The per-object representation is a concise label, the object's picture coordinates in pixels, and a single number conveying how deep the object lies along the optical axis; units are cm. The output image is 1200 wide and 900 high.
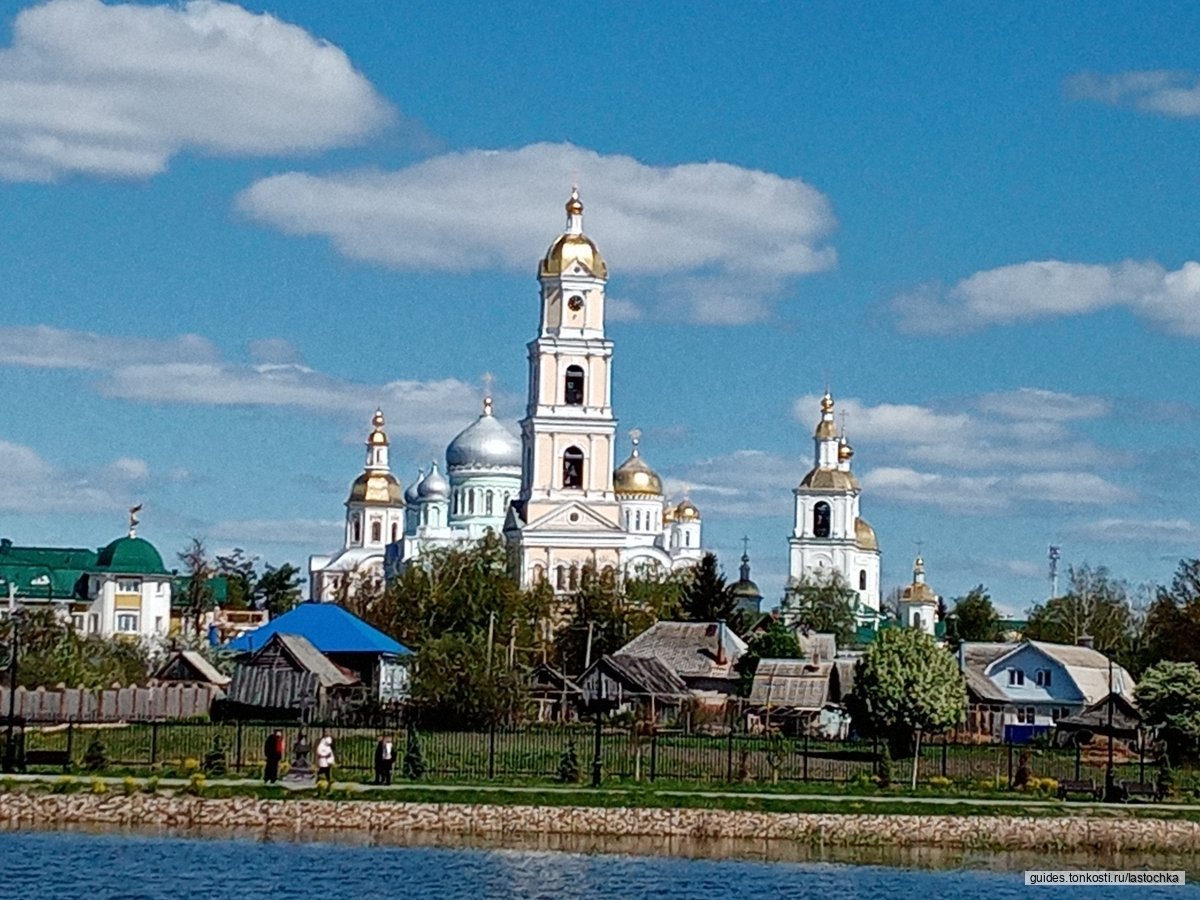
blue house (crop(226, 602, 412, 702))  7381
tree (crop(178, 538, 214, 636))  11675
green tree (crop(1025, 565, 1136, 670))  11200
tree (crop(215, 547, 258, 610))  14354
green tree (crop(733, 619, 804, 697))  7556
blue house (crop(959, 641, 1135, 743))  7794
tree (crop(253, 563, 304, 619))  14812
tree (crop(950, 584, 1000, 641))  13169
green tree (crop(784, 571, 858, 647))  11725
